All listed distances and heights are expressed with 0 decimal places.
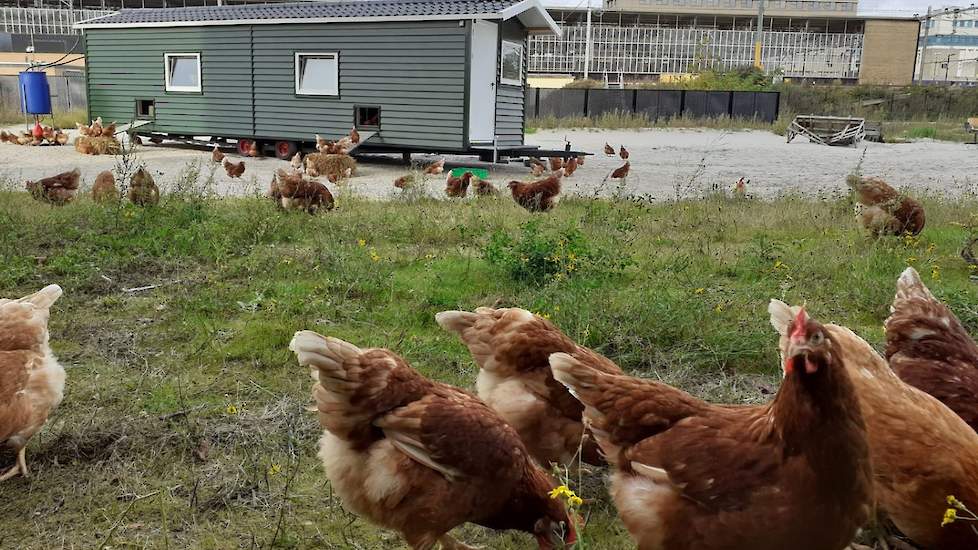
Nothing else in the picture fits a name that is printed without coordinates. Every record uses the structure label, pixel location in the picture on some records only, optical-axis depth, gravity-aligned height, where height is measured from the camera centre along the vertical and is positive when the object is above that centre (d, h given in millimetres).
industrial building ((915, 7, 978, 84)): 75625 +10051
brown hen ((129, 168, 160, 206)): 8234 -776
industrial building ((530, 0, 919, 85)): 67750 +7725
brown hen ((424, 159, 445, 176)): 14984 -807
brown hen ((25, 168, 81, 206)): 8781 -850
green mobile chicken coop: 16219 +1203
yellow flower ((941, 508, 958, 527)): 2359 -1158
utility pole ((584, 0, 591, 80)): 61844 +6981
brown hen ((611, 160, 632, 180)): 13661 -688
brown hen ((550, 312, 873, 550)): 2287 -1052
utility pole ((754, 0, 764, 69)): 53312 +6843
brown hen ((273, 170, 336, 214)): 8617 -797
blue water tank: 22500 +645
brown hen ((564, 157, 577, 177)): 14930 -683
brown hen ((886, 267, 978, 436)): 3355 -945
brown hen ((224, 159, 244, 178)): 13352 -842
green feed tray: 14597 -854
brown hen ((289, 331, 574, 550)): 2865 -1262
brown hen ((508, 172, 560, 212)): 9612 -802
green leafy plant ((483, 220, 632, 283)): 6016 -1015
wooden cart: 26141 +428
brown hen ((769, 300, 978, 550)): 2660 -1112
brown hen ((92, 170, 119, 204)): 8604 -837
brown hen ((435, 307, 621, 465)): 3520 -1189
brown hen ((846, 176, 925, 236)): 7656 -681
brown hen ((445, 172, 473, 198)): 11070 -831
